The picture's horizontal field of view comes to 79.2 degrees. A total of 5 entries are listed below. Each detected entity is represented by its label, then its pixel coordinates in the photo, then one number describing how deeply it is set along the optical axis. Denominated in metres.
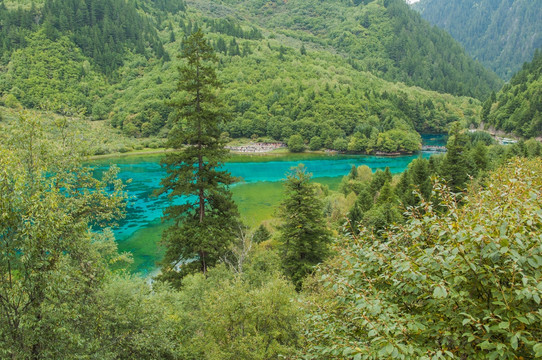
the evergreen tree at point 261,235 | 36.00
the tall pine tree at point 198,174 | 20.70
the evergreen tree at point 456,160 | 42.88
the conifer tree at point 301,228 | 24.22
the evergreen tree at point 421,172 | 43.72
